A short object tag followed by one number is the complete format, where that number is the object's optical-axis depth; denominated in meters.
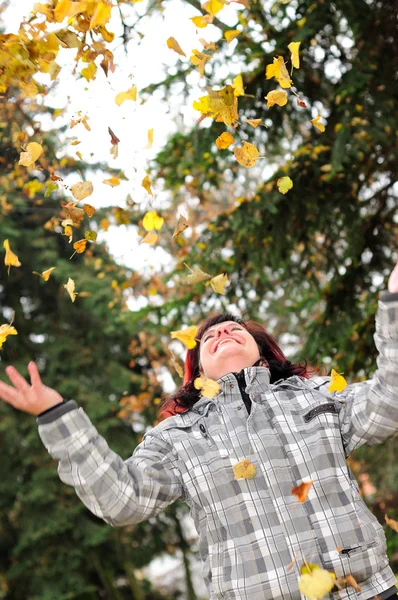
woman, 1.79
